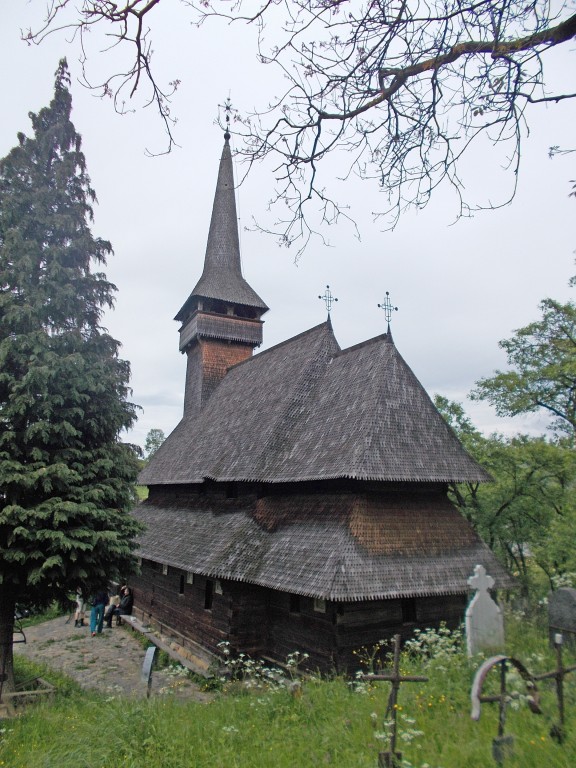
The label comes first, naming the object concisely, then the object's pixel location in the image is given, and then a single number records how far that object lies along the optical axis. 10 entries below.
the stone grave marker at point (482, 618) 8.77
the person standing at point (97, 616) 15.80
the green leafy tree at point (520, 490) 19.45
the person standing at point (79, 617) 17.56
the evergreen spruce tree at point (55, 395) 9.38
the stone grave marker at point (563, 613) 6.79
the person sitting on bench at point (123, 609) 17.33
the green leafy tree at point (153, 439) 64.12
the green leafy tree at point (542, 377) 20.12
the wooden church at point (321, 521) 10.05
